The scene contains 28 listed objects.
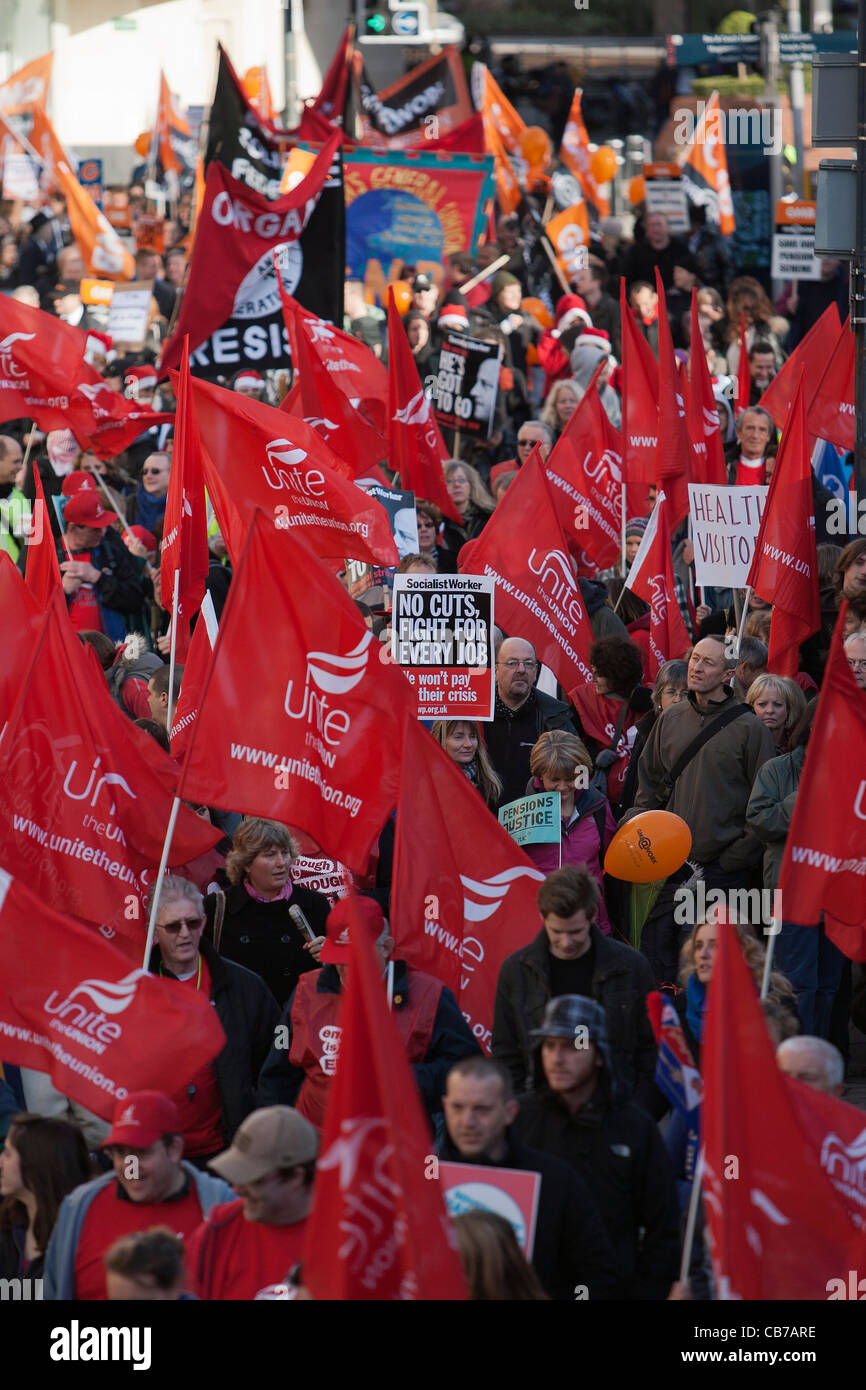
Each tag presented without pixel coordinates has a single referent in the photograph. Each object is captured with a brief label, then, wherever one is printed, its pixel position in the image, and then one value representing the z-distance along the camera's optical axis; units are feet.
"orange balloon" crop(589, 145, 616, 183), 82.02
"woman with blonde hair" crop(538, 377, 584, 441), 45.11
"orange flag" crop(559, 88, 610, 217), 79.82
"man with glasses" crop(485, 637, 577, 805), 28.02
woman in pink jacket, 25.07
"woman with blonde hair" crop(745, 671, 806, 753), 27.43
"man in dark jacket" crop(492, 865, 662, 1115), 20.34
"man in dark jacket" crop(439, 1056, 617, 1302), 16.42
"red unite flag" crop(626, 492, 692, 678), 32.73
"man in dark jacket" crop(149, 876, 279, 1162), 21.24
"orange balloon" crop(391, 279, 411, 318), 54.90
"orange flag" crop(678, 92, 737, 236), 66.85
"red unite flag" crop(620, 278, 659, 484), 39.32
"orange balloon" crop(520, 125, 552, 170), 78.54
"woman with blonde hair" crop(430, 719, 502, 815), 26.50
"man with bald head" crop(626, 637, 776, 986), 26.30
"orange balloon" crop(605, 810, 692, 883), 24.84
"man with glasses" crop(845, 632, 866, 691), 24.72
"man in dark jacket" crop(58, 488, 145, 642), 36.45
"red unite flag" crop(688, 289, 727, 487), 37.91
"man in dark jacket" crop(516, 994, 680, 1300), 17.40
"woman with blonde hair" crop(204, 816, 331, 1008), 23.47
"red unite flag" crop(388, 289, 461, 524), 38.11
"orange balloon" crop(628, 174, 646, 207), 75.87
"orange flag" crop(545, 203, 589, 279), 63.16
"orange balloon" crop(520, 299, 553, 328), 60.13
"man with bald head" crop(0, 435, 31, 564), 36.14
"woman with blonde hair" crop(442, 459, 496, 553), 39.65
